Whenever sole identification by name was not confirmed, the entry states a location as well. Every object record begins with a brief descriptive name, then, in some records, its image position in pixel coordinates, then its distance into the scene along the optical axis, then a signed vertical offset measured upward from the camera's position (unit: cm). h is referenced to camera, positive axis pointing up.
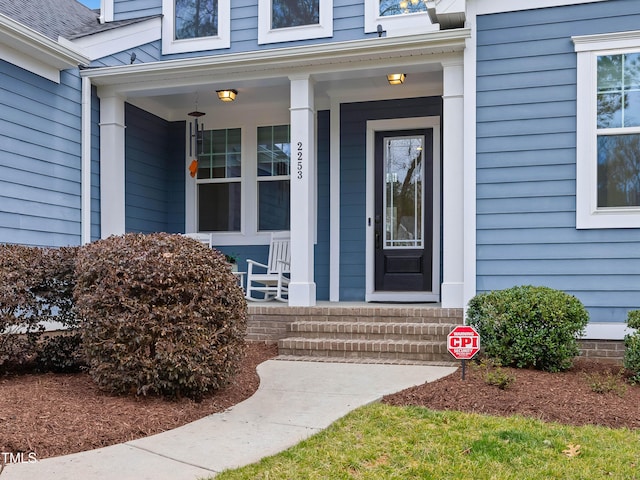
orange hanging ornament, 848 +101
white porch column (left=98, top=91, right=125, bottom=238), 709 +85
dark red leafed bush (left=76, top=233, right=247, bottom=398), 383 -51
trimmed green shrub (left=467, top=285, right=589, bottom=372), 487 -71
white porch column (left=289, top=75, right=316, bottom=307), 650 +51
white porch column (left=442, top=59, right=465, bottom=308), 595 +39
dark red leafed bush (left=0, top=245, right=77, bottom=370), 436 -40
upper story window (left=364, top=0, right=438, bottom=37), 727 +271
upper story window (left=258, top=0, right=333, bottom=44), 761 +279
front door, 759 +36
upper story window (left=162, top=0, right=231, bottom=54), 800 +285
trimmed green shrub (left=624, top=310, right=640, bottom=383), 461 -83
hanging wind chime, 850 +140
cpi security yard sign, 441 -75
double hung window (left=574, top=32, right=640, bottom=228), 546 +98
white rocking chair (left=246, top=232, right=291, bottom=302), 745 -43
